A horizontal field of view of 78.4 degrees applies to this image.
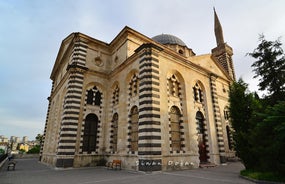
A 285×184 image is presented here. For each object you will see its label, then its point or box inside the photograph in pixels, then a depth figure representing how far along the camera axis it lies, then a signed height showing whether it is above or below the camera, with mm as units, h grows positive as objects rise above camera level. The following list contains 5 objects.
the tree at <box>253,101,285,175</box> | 7719 +223
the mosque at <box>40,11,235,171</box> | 13391 +3182
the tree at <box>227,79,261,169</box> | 11284 +1836
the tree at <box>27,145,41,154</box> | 51659 -1918
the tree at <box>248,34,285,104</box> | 15576 +6738
